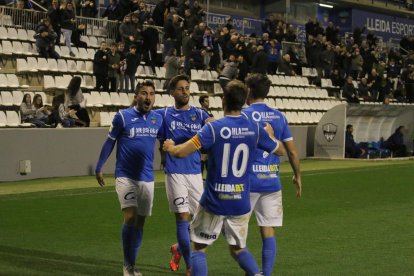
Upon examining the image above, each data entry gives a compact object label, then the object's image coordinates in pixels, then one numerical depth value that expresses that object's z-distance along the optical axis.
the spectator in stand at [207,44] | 34.28
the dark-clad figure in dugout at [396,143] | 35.12
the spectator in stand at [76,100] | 25.15
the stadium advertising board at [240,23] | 44.62
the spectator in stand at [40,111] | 24.02
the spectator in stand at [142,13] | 32.15
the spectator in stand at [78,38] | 30.73
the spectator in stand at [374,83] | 41.77
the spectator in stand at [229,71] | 32.75
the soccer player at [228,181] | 8.04
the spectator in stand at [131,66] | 29.05
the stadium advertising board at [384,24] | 59.31
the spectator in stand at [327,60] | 41.22
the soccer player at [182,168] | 10.19
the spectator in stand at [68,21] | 28.97
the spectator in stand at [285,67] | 39.00
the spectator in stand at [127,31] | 30.67
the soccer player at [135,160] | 10.12
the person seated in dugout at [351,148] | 33.47
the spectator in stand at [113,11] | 33.31
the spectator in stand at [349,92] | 39.31
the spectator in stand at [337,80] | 41.56
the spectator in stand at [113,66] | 28.67
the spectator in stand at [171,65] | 30.98
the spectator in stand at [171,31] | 32.56
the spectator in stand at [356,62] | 42.56
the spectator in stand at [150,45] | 31.86
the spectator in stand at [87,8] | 32.38
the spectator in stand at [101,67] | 28.12
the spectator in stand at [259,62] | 33.88
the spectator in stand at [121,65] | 29.05
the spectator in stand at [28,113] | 23.86
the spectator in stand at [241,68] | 33.44
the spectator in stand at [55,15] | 28.61
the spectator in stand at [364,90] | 41.03
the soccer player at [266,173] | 9.55
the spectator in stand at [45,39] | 27.97
